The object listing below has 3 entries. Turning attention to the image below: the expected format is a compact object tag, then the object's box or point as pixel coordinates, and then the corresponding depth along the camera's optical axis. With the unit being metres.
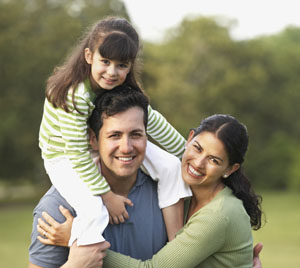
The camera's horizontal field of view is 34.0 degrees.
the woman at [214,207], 2.93
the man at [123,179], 3.04
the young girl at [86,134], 3.02
